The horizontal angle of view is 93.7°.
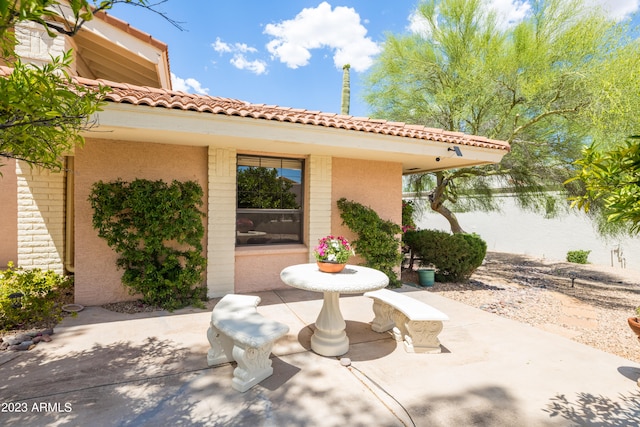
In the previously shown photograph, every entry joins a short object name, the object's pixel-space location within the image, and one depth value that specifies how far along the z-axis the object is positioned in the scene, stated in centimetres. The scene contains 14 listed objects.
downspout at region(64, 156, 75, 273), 677
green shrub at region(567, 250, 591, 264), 1464
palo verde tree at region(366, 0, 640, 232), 759
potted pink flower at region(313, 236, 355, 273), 399
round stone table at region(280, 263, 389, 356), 355
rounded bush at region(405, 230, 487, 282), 793
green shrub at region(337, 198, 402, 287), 685
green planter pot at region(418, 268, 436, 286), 764
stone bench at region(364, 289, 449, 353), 382
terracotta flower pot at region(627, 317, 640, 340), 346
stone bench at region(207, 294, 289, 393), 296
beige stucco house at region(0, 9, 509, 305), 502
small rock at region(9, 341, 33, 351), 373
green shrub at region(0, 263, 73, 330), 423
